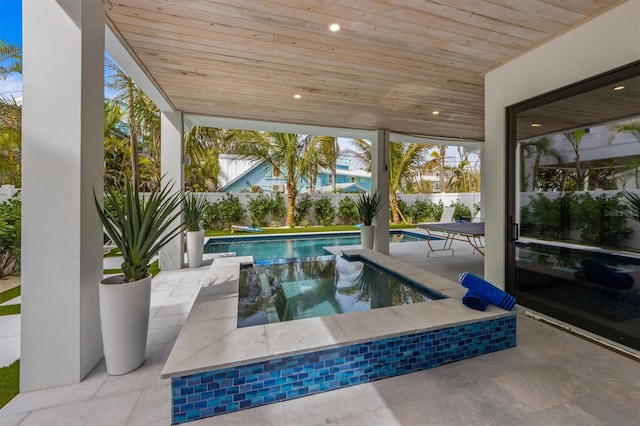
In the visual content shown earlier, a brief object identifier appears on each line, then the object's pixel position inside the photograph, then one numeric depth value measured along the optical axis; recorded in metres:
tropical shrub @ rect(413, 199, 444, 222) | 13.84
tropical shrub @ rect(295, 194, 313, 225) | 12.16
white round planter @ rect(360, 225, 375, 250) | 6.69
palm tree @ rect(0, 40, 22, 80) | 6.08
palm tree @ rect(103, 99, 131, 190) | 8.48
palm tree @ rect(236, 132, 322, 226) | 10.70
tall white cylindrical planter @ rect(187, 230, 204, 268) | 5.54
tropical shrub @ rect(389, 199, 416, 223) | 13.66
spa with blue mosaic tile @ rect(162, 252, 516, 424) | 1.79
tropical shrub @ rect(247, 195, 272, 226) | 11.49
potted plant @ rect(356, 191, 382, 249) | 6.70
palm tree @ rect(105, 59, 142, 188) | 7.29
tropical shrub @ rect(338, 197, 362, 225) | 12.80
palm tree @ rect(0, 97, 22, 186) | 6.06
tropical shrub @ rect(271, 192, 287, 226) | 11.83
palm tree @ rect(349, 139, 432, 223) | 11.56
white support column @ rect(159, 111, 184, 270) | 5.39
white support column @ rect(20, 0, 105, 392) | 2.00
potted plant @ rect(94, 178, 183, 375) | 2.14
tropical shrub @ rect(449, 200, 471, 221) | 10.34
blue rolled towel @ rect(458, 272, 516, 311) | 2.69
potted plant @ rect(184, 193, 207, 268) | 5.53
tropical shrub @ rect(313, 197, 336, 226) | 12.52
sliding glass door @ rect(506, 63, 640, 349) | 2.60
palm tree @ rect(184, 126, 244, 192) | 10.76
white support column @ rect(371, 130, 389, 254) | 6.91
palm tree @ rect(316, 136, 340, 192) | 11.51
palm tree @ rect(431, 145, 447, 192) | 16.45
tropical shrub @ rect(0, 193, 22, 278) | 4.14
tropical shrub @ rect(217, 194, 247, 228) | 11.00
